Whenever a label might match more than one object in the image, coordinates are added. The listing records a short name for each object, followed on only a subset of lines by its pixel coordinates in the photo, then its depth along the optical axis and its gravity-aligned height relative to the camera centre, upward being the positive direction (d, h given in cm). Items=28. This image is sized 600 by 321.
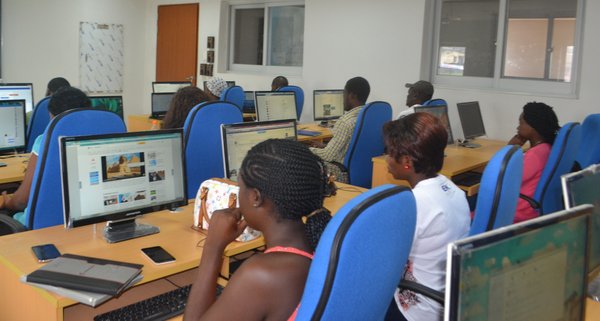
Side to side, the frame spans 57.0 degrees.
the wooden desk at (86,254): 170 -57
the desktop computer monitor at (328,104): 633 -7
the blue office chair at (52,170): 225 -35
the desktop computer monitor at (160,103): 653 -16
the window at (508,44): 553 +66
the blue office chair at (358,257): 106 -31
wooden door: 896 +79
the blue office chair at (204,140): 300 -27
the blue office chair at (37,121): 404 -27
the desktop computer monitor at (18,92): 509 -9
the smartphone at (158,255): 182 -56
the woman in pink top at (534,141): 336 -22
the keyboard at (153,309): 175 -71
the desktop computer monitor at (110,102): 466 -13
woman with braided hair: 121 -36
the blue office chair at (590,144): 436 -26
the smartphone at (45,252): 177 -55
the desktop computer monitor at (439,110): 445 -7
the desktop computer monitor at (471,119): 505 -14
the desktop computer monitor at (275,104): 569 -10
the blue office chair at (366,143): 410 -33
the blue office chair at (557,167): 314 -34
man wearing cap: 551 +9
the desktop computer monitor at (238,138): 260 -22
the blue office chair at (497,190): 189 -29
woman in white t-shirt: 189 -35
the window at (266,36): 803 +88
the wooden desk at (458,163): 395 -44
